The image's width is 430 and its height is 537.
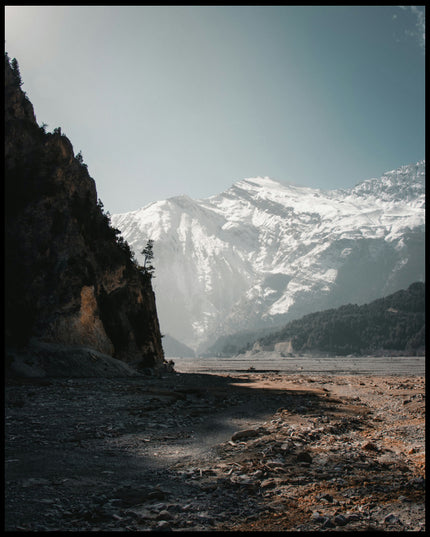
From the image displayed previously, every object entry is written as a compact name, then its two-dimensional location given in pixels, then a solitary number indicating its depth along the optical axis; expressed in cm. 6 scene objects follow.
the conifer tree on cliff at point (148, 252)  9688
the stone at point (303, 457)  1127
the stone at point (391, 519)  714
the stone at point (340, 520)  712
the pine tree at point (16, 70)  5156
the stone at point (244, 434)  1438
